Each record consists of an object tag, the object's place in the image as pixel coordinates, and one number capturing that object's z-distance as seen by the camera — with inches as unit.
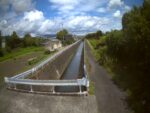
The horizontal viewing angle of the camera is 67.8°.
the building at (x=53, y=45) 1105.3
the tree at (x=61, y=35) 1824.8
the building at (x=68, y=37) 1966.1
